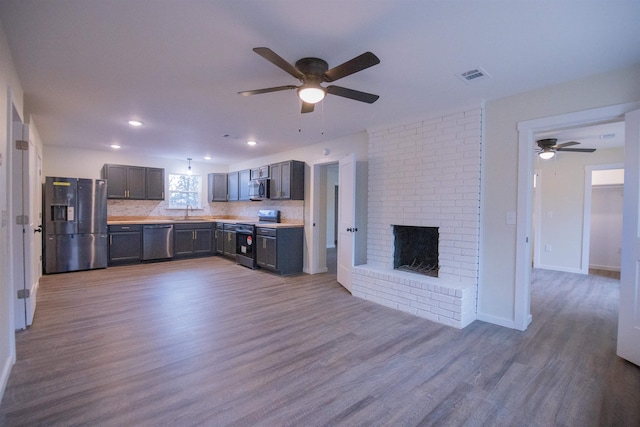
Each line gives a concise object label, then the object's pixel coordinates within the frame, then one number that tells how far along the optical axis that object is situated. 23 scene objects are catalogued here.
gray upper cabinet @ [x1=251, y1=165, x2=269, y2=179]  6.10
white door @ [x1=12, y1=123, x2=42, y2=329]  2.88
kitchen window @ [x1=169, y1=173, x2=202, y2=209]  7.36
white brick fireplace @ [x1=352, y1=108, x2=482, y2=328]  3.31
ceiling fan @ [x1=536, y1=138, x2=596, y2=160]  4.60
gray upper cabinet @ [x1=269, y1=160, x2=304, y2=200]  5.49
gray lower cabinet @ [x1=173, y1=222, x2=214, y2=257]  6.73
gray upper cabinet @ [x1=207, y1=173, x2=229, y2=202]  7.64
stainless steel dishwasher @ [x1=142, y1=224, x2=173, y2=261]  6.29
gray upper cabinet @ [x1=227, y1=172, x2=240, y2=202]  7.21
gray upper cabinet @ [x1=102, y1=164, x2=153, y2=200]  6.25
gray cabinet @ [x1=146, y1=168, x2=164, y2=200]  6.76
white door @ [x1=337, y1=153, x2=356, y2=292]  4.27
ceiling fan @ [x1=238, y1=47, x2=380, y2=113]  2.10
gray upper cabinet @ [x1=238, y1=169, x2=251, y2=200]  6.80
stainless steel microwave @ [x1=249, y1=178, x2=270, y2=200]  6.02
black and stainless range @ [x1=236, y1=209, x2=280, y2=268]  5.77
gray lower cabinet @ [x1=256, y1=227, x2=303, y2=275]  5.24
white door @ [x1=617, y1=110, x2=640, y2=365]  2.36
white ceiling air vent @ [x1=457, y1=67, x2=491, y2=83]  2.56
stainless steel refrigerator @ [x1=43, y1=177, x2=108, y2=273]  5.15
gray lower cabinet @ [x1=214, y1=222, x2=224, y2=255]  7.05
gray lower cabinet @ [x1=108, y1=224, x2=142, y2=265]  5.93
